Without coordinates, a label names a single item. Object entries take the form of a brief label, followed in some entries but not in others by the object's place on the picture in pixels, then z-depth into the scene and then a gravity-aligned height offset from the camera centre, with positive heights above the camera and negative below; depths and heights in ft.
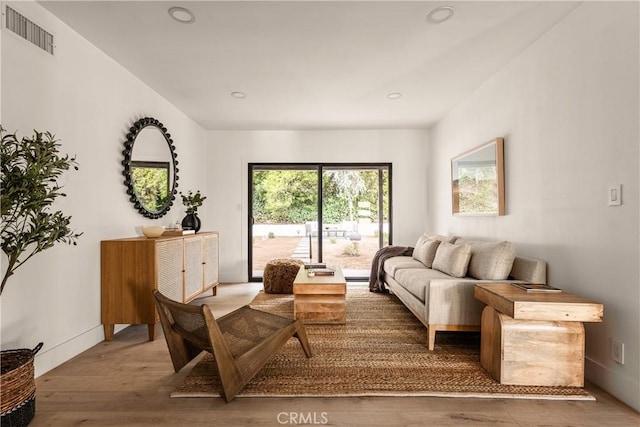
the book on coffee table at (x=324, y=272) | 11.27 -1.98
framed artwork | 10.12 +1.28
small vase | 13.34 -0.26
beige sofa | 8.14 -1.77
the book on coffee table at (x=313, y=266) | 12.44 -1.95
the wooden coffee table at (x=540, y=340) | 6.24 -2.47
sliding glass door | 17.42 +0.16
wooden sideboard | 8.90 -1.80
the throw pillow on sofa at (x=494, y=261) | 8.59 -1.24
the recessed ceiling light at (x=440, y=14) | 7.14 +4.60
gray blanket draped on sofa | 14.44 -2.18
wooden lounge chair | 5.83 -2.53
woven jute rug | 6.37 -3.47
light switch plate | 6.11 +0.41
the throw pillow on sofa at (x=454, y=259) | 9.57 -1.35
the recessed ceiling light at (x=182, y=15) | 7.18 +4.60
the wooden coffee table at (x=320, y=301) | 10.05 -2.70
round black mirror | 10.39 +1.73
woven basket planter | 5.05 -2.79
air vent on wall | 6.63 +4.02
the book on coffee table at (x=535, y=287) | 7.05 -1.63
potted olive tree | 5.10 -0.22
